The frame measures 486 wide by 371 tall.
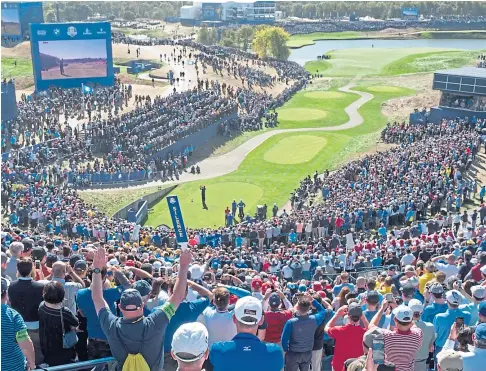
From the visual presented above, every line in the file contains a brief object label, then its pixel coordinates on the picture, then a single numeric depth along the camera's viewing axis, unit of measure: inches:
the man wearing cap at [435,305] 367.6
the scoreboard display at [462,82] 1935.3
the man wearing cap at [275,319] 342.6
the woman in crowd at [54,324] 286.7
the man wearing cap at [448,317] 351.9
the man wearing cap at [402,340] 275.0
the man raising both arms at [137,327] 250.2
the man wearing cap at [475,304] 355.2
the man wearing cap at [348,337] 319.0
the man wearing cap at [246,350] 242.8
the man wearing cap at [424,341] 326.0
